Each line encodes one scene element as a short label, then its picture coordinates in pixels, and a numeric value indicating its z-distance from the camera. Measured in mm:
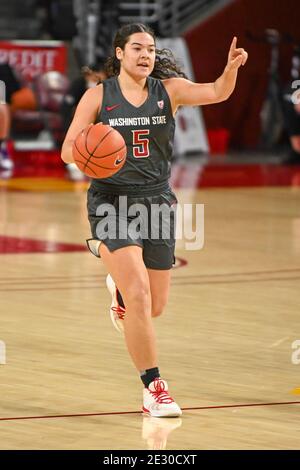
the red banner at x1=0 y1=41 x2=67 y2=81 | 34796
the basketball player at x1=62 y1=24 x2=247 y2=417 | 10145
